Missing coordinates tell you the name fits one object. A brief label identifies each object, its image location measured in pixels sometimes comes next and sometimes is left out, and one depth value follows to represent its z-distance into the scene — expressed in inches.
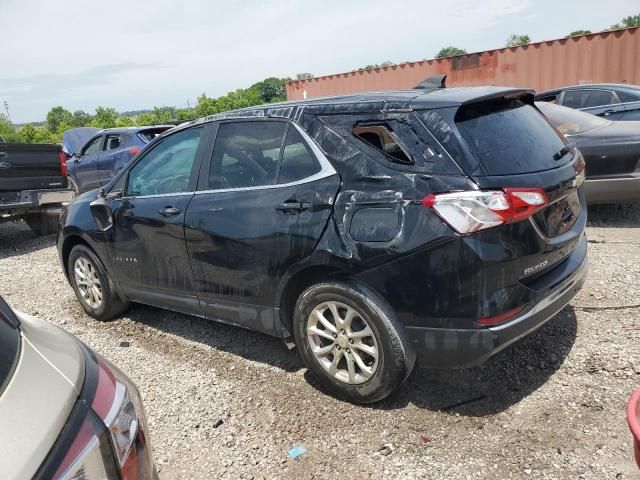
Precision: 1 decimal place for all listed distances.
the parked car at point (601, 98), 280.4
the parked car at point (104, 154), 413.1
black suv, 102.3
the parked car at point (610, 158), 229.8
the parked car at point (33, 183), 294.7
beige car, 48.7
